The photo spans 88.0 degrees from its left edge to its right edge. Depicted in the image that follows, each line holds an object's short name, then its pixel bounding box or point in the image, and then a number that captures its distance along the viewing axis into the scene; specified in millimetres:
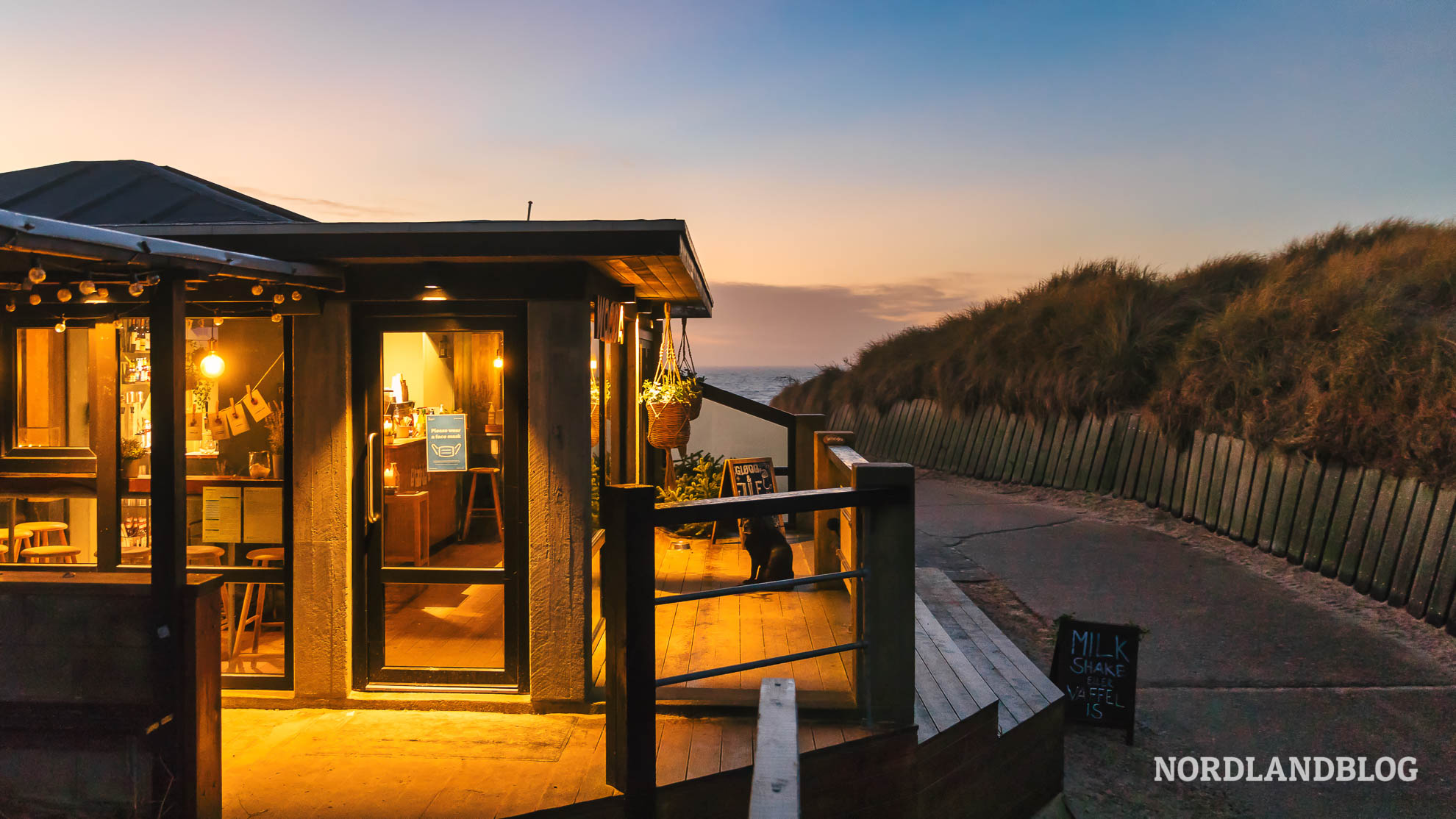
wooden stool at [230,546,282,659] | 4246
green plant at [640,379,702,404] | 5949
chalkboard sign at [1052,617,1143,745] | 4355
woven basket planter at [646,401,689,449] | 5957
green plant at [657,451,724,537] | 7922
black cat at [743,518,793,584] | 5531
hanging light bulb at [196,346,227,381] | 4328
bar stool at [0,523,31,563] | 4590
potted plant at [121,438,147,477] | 4301
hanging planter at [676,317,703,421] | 6348
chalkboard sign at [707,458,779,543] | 7387
